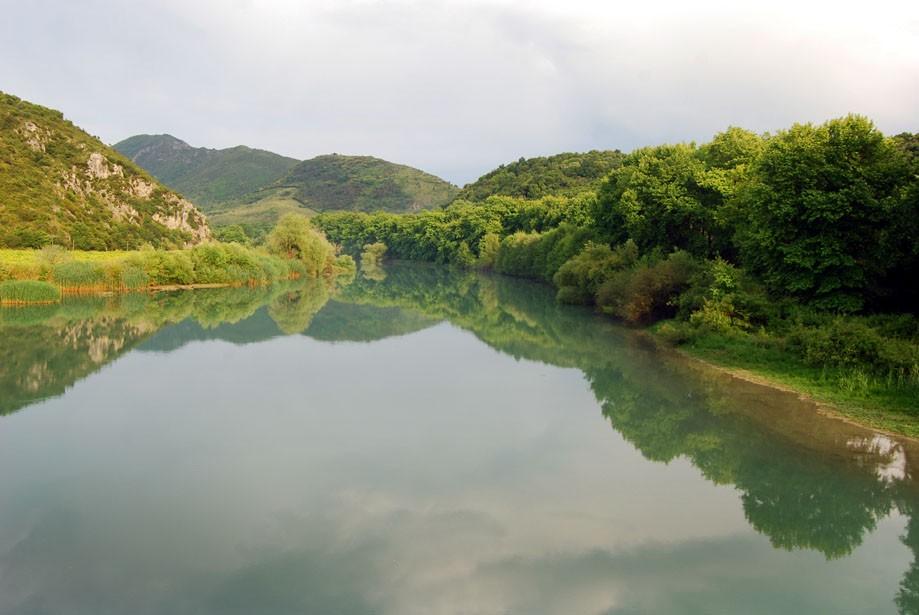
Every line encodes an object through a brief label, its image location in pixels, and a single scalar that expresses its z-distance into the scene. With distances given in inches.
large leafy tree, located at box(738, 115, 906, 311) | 958.4
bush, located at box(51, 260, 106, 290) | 1910.7
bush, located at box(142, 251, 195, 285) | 2206.0
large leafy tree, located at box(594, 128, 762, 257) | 1493.6
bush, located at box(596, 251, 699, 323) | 1365.7
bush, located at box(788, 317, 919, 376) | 771.0
